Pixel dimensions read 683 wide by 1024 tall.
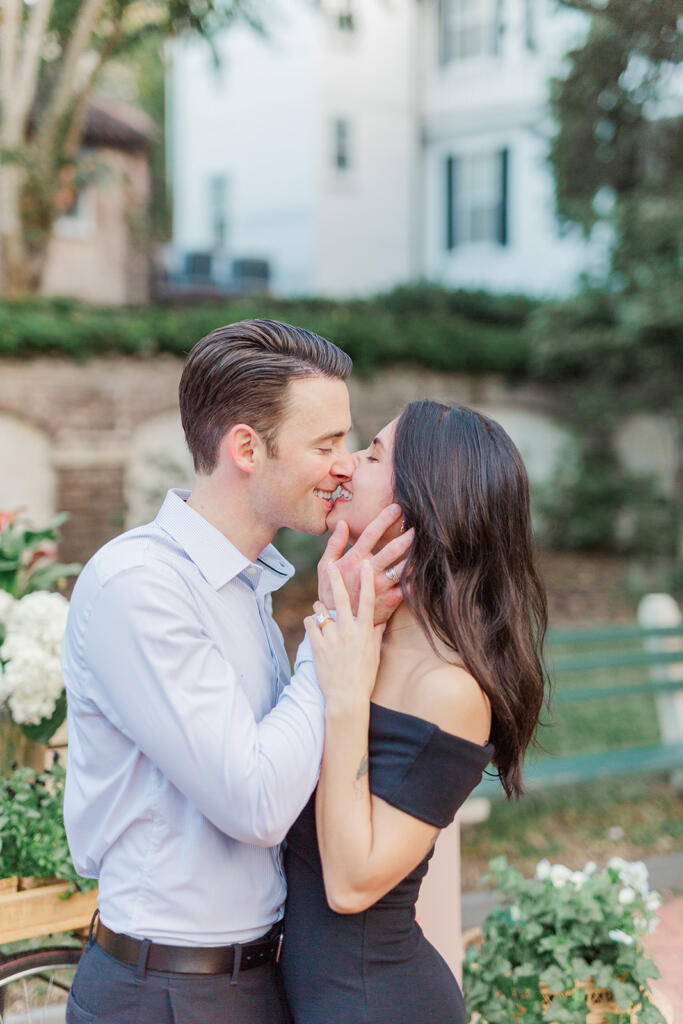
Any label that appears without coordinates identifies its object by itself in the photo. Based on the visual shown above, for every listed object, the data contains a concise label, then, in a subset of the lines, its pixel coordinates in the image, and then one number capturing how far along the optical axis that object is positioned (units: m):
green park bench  5.55
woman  1.85
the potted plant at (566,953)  2.87
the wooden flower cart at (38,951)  2.57
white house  19.75
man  1.70
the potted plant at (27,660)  2.76
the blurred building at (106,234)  18.44
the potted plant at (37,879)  2.56
